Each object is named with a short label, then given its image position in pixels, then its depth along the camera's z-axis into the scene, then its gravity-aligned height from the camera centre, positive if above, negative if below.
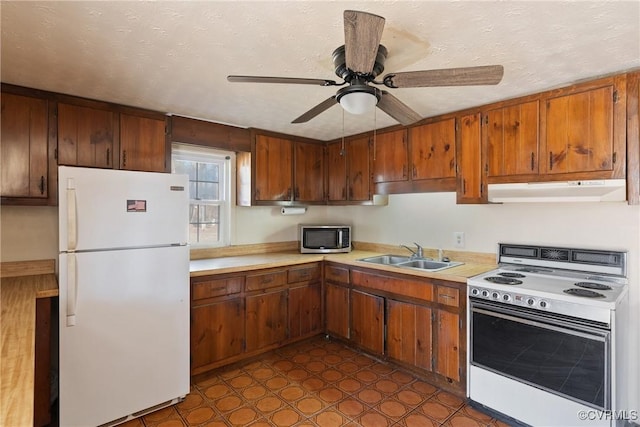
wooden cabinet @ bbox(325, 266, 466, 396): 2.45 -0.95
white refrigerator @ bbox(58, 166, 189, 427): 1.97 -0.54
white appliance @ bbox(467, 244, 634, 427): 1.79 -0.79
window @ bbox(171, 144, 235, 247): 3.23 +0.24
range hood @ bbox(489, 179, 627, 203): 2.01 +0.15
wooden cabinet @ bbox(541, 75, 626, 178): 1.99 +0.55
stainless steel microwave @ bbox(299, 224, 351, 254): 3.64 -0.31
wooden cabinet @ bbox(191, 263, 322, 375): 2.67 -0.94
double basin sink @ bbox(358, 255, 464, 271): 3.04 -0.50
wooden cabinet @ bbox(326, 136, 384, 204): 3.53 +0.47
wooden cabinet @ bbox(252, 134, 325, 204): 3.44 +0.48
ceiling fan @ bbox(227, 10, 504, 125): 1.19 +0.62
